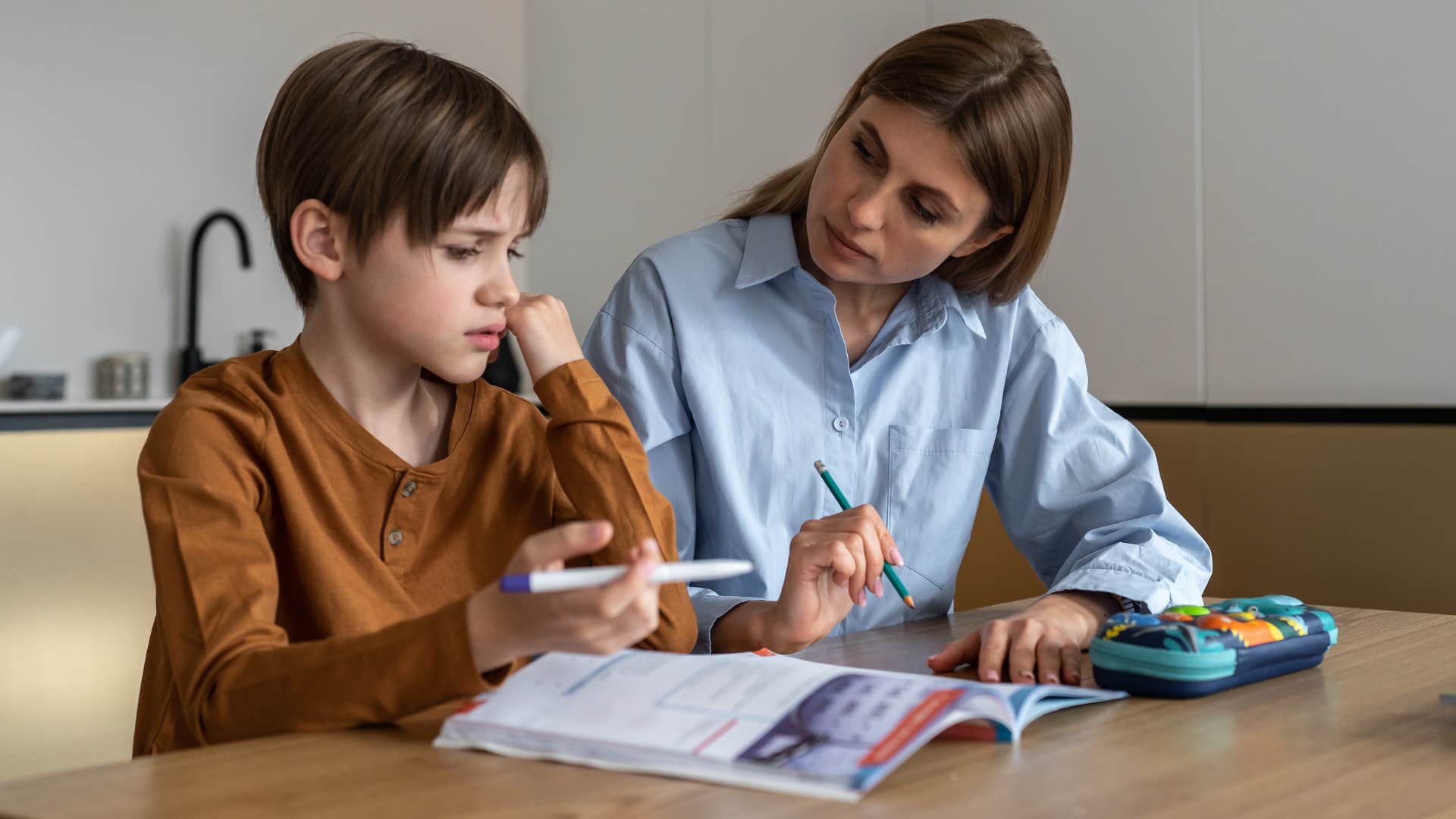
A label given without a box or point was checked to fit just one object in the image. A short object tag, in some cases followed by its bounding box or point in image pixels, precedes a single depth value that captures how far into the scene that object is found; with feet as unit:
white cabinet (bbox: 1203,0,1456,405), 6.91
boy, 3.16
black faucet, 9.83
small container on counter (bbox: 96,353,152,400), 9.56
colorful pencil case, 3.16
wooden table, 2.29
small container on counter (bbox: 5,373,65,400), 8.97
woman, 4.47
